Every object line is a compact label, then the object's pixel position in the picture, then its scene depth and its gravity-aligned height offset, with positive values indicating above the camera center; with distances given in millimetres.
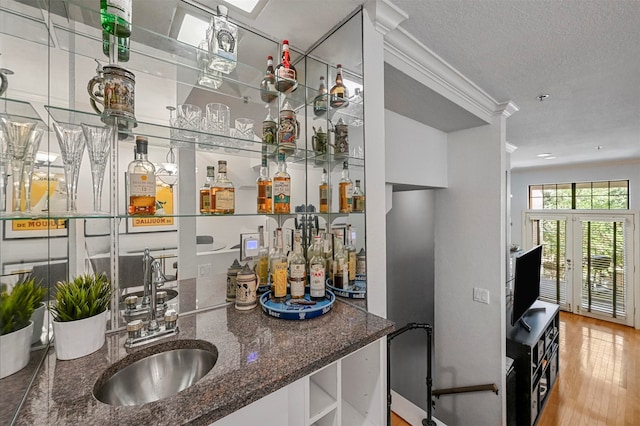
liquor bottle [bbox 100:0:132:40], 806 +618
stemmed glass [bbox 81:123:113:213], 866 +206
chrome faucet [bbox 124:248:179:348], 830 -357
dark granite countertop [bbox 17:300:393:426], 547 -416
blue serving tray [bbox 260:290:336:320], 999 -379
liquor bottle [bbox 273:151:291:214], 1189 +92
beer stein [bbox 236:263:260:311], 1111 -332
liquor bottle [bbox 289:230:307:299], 1128 -264
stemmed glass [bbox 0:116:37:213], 616 +166
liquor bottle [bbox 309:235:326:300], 1135 -301
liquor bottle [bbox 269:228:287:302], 1126 -297
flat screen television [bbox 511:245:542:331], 2410 -709
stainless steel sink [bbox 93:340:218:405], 732 -490
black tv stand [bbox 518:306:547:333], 2616 -1167
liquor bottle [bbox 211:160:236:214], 1099 +72
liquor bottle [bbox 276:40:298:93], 1158 +630
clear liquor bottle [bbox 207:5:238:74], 1039 +700
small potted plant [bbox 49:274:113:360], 725 -298
